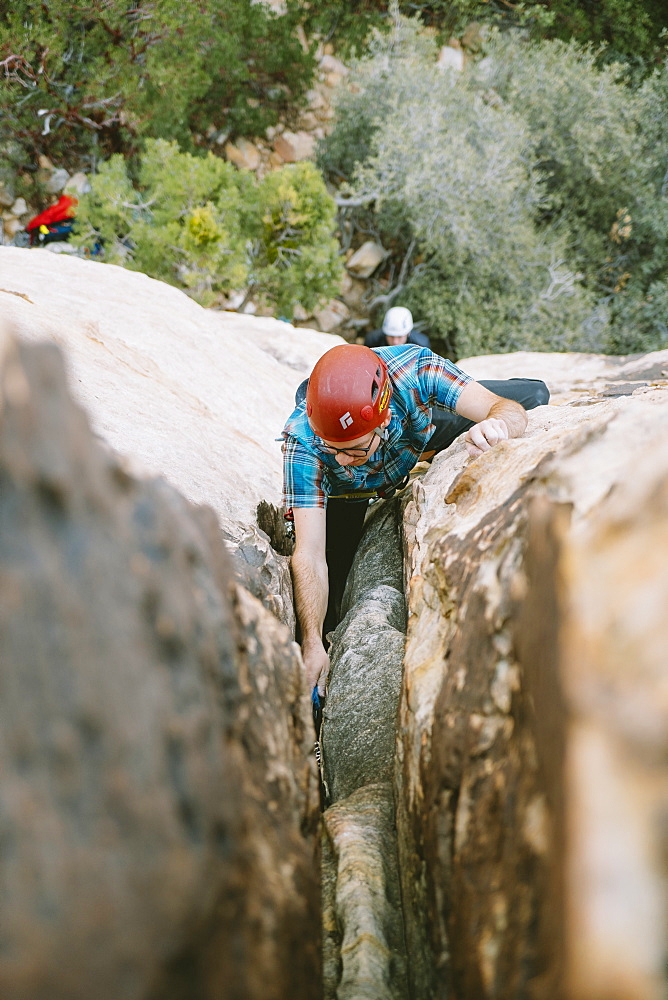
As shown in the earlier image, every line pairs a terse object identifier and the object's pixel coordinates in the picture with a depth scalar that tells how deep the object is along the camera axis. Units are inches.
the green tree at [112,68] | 426.9
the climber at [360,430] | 131.0
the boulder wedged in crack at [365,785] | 79.2
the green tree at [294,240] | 400.8
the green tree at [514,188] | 479.2
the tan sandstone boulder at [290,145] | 580.7
